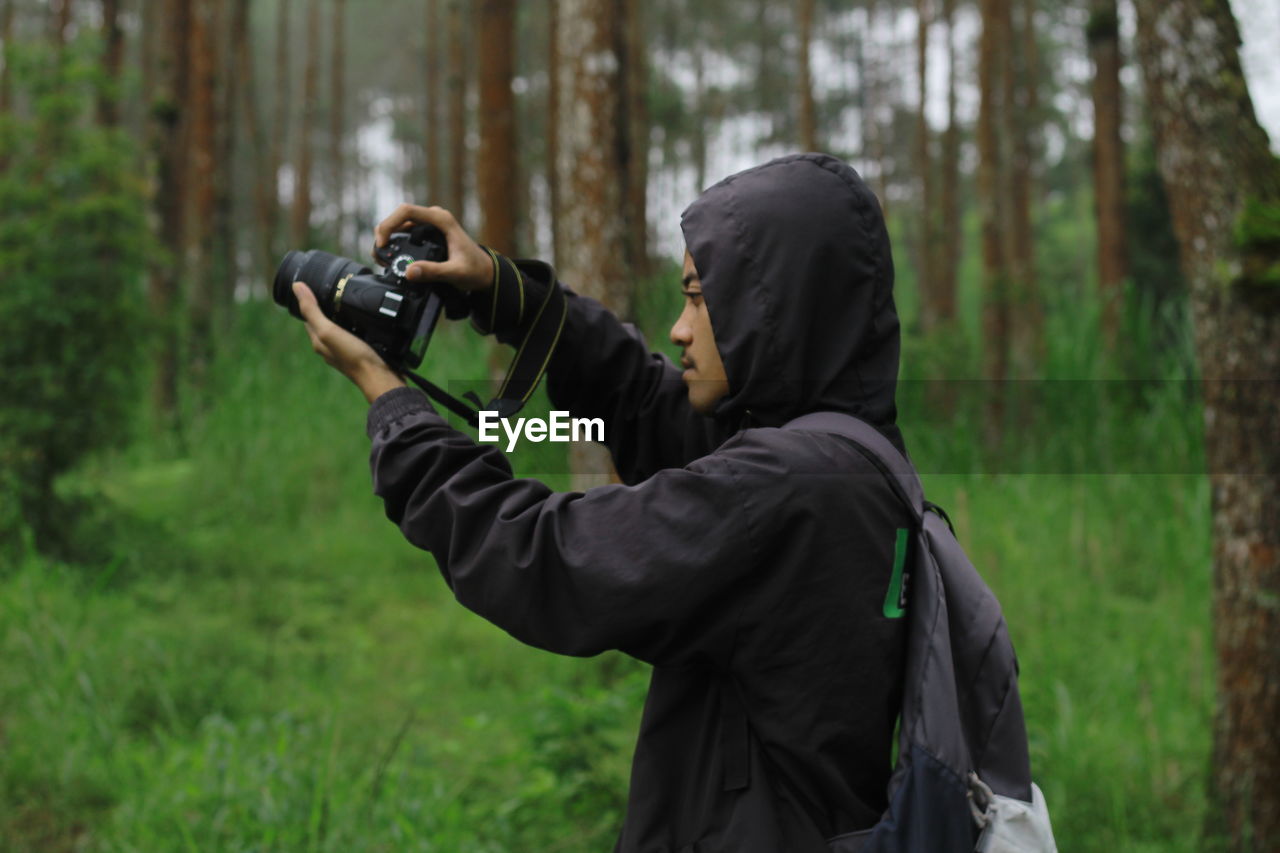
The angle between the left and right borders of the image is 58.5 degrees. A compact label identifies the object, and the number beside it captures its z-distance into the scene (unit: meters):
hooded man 1.66
